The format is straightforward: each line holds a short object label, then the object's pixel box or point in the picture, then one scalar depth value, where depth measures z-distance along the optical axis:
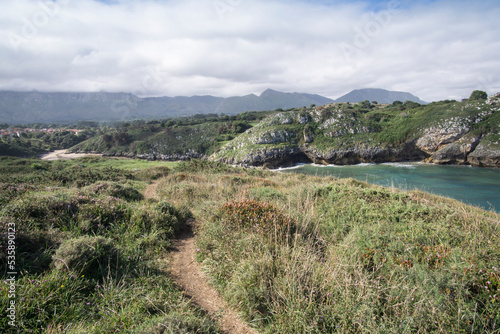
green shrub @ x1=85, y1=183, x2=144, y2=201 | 8.68
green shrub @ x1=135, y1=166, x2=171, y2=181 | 21.50
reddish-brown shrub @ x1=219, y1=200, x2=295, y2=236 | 4.86
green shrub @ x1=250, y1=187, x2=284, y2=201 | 8.43
